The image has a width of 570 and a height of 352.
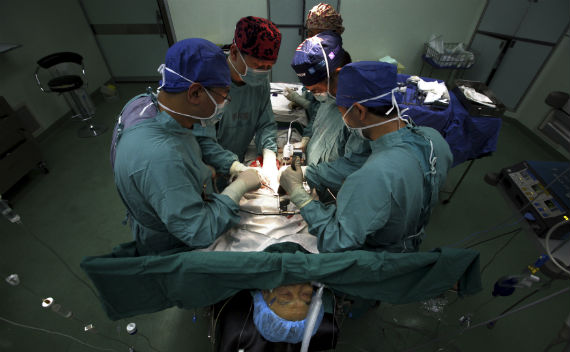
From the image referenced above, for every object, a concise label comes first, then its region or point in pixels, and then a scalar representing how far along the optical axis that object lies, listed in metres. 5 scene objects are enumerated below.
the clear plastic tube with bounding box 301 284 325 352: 0.96
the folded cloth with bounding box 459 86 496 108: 2.14
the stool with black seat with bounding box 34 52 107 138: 3.04
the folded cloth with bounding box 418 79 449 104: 2.15
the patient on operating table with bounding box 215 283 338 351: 0.98
